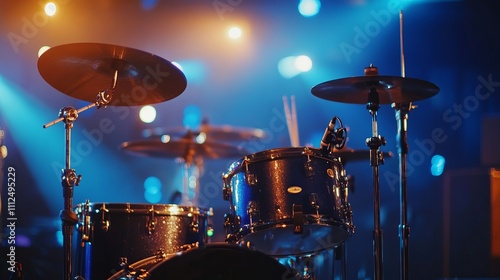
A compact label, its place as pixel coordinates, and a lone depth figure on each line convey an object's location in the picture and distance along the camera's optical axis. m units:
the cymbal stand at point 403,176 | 3.64
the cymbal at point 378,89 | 3.51
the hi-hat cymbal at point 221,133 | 5.49
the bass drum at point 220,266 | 2.46
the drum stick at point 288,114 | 5.45
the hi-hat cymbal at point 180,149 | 5.11
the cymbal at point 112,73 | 3.24
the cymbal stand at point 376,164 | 3.47
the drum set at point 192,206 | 3.28
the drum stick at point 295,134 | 5.02
